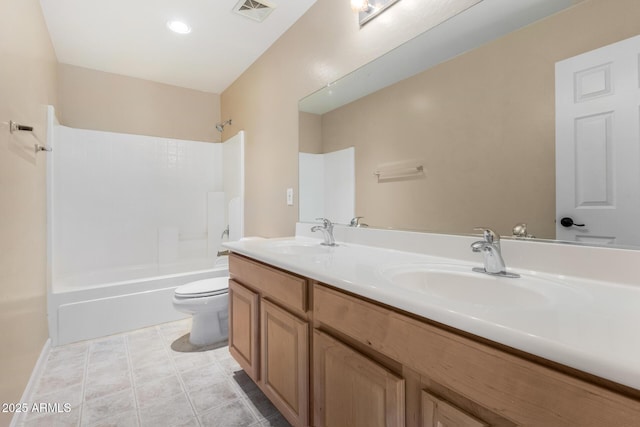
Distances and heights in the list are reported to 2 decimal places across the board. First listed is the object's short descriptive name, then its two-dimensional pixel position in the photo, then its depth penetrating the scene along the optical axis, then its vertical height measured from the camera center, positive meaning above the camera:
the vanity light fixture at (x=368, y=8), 1.45 +1.05
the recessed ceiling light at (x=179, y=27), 2.17 +1.41
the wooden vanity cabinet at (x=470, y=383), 0.44 -0.31
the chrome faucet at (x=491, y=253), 0.93 -0.13
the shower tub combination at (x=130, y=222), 2.29 -0.07
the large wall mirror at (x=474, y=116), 0.94 +0.39
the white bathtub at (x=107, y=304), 2.18 -0.70
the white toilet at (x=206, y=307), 2.03 -0.65
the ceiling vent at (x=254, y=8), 1.94 +1.39
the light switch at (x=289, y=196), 2.18 +0.13
